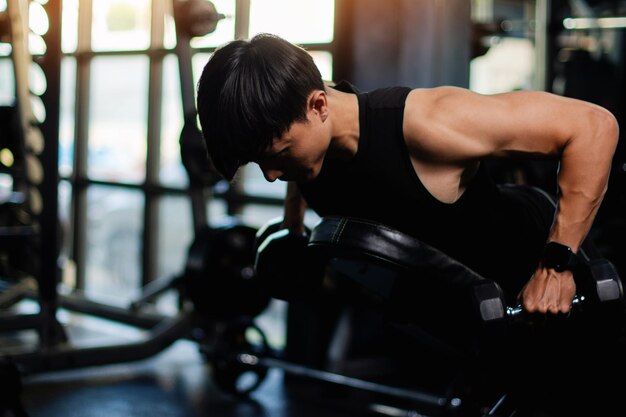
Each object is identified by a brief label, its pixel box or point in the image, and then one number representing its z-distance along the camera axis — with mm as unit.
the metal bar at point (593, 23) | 3532
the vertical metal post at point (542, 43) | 3520
